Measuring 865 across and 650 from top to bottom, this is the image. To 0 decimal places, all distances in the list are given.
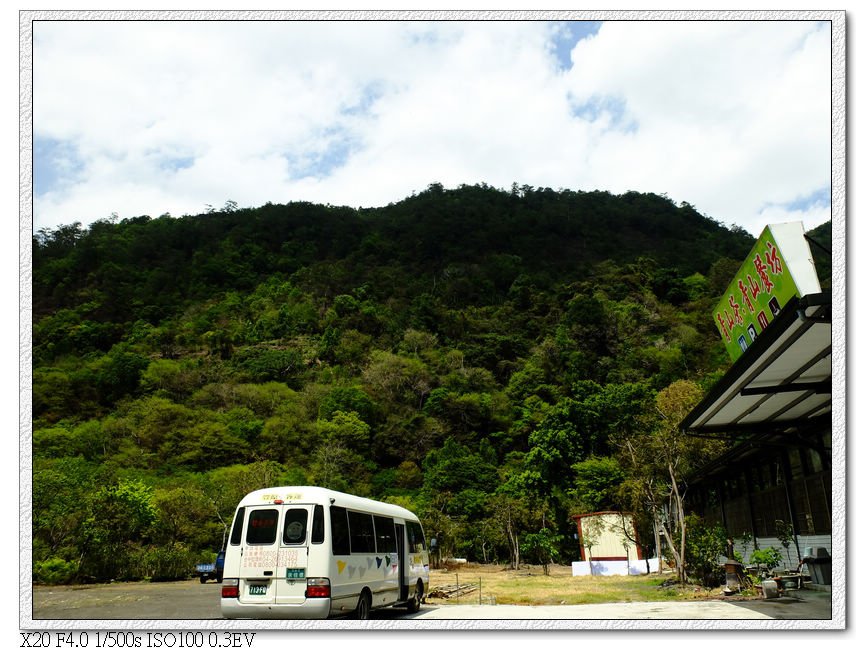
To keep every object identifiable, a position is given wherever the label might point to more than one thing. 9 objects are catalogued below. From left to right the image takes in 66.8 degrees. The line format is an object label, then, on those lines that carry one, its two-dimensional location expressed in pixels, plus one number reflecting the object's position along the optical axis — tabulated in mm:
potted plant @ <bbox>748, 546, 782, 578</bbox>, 11836
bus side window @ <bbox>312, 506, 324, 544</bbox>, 8445
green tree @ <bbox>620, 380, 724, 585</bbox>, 17172
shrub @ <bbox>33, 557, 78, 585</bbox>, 19578
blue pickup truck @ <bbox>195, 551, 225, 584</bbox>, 23895
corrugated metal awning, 6277
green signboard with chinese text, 7426
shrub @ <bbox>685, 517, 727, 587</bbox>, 14547
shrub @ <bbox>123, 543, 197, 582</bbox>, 26844
